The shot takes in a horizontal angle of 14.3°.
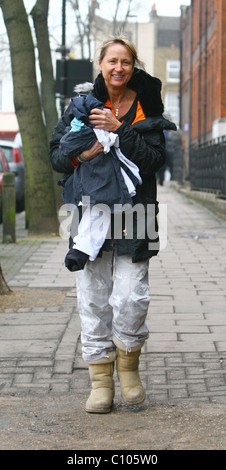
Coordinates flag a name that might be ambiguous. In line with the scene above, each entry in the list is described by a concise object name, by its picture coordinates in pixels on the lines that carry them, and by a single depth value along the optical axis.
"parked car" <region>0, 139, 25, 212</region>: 20.39
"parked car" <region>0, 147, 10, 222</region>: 18.10
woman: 4.43
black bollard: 13.26
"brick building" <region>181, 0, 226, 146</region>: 31.12
